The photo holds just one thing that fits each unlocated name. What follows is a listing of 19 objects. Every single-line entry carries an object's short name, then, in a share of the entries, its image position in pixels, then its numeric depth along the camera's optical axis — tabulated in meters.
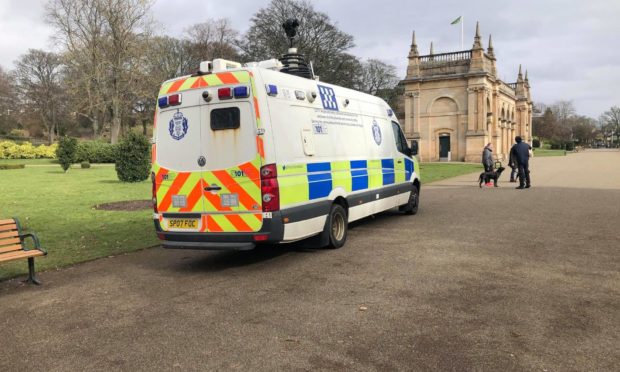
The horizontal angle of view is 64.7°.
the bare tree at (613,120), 119.22
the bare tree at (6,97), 63.28
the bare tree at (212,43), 56.03
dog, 18.80
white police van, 6.42
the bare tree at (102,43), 42.22
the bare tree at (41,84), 62.69
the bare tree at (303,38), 47.88
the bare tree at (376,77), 64.88
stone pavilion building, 44.50
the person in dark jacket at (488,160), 19.61
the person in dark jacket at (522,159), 17.44
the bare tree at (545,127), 107.50
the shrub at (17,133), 72.29
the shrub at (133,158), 19.73
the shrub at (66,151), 28.34
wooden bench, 5.96
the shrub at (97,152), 40.38
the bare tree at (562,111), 122.44
